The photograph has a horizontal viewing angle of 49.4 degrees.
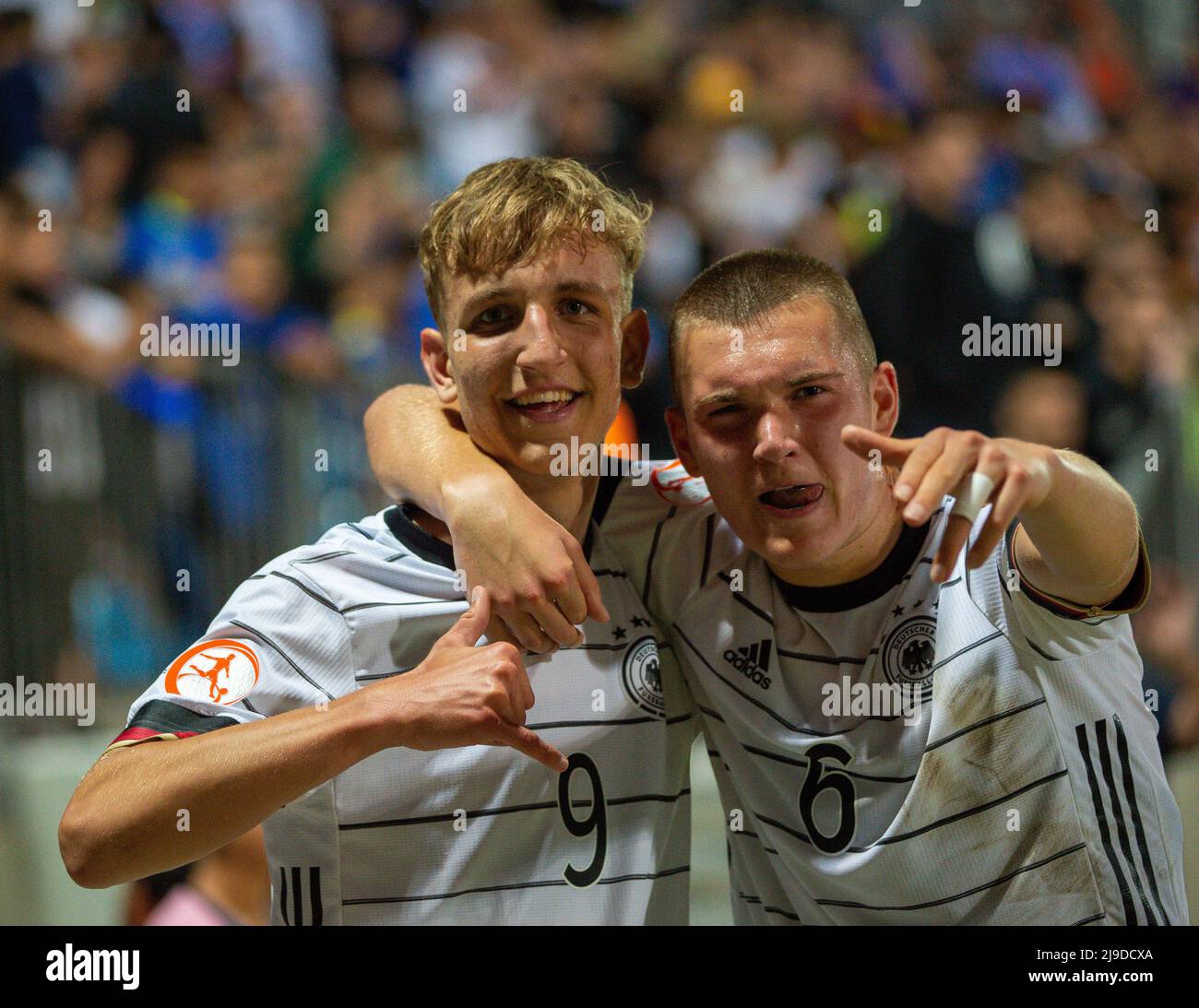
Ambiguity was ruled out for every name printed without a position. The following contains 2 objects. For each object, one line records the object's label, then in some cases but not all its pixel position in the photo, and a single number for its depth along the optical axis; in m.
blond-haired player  2.28
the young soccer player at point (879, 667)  2.24
